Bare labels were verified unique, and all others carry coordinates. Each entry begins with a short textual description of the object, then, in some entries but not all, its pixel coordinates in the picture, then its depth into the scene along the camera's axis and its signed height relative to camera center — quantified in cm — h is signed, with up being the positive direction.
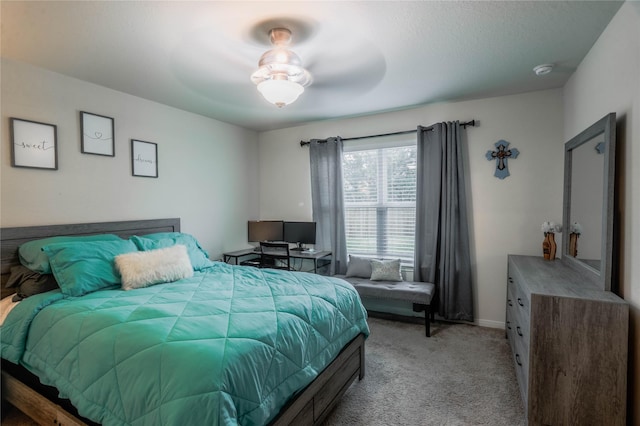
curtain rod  343 +91
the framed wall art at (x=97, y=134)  278 +68
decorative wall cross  331 +54
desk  387 -64
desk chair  381 -60
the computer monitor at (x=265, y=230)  436 -34
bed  125 -71
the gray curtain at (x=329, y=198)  413 +11
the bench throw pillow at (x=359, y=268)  385 -77
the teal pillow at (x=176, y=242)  282 -35
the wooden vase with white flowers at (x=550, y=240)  284 -32
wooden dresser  164 -84
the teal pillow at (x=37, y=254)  221 -35
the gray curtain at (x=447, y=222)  346 -18
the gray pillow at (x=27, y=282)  214 -53
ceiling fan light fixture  210 +94
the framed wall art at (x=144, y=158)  320 +52
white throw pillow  232 -48
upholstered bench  321 -92
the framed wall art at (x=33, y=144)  238 +50
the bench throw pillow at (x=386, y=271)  365 -77
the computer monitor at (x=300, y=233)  417 -36
